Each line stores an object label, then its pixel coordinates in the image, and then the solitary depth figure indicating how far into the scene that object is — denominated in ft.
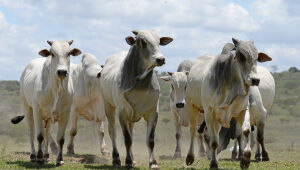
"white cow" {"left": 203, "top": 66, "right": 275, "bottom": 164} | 49.83
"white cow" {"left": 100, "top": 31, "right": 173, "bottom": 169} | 40.75
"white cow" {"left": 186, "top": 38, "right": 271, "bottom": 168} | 37.01
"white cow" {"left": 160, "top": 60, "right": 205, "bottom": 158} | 51.67
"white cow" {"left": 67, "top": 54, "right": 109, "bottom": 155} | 56.95
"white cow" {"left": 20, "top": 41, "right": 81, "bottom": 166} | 41.39
